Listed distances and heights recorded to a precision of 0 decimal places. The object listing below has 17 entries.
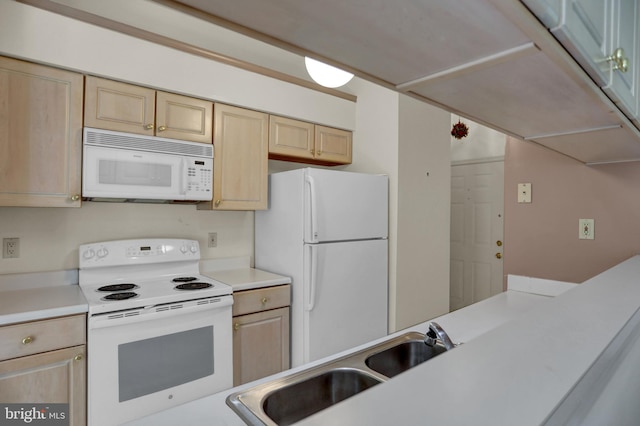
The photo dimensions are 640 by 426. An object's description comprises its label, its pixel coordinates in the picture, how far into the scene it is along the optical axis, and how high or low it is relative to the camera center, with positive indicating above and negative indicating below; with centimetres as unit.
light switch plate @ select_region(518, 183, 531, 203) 233 +15
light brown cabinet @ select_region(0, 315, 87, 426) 157 -72
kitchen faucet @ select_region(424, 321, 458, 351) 114 -41
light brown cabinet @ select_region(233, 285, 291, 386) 227 -80
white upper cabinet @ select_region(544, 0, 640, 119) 65 +38
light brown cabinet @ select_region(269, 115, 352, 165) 274 +58
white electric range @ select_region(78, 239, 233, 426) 177 -66
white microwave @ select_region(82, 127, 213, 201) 199 +26
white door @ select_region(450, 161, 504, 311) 389 -19
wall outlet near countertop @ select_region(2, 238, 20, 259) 201 -22
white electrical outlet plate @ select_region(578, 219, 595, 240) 210 -8
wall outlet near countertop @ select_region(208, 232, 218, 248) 279 -22
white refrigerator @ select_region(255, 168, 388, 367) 245 -29
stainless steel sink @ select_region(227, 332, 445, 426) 95 -51
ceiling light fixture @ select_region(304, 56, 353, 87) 183 +72
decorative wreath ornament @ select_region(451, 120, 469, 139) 404 +96
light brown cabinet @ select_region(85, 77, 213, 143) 200 +61
